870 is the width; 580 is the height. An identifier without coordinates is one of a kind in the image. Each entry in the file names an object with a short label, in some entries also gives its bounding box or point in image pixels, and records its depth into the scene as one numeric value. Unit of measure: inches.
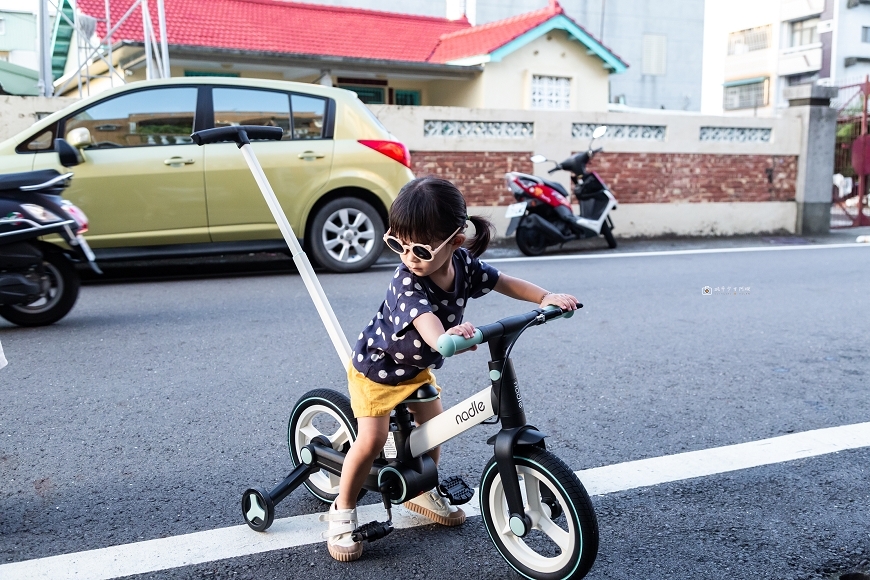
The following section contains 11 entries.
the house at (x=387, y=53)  707.4
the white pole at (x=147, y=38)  517.0
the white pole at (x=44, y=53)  438.6
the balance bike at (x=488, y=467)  90.6
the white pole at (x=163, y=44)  497.0
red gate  553.0
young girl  94.0
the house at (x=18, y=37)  1320.1
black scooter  223.3
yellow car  299.6
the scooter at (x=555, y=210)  398.9
